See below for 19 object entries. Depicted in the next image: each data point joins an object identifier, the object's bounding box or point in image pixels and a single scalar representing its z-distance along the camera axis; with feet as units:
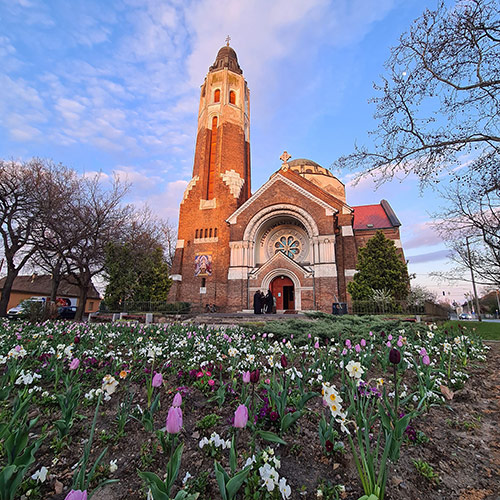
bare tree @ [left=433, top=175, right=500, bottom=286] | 32.94
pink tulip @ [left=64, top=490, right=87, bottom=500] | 3.69
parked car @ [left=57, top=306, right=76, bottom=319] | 82.24
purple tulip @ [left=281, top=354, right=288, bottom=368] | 8.38
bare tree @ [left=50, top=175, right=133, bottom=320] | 58.65
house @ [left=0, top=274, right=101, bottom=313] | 118.62
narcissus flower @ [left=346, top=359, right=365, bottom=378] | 7.51
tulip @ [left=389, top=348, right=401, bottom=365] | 6.73
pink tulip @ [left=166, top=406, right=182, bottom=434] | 4.82
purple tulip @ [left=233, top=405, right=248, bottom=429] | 5.49
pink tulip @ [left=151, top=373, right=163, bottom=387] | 7.29
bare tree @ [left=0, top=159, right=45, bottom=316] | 59.98
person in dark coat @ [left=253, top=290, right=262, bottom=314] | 59.77
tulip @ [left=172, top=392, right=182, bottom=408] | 6.02
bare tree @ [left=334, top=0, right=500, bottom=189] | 26.78
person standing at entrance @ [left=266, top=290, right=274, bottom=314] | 60.05
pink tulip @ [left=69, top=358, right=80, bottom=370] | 8.32
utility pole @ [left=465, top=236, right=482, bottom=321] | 60.70
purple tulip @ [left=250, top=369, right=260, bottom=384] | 7.01
